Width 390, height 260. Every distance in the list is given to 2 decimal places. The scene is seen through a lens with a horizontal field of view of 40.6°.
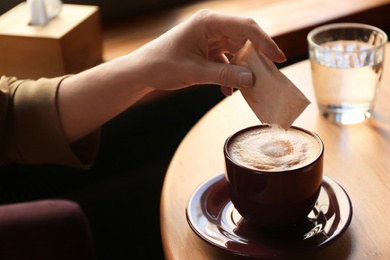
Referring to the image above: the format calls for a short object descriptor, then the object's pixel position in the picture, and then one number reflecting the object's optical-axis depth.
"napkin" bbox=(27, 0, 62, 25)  1.65
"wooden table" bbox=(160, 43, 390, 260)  0.75
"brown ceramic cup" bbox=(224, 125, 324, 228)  0.71
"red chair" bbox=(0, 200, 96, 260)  0.84
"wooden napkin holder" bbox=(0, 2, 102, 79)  1.58
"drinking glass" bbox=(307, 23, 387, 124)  1.01
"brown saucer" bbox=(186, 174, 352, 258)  0.71
